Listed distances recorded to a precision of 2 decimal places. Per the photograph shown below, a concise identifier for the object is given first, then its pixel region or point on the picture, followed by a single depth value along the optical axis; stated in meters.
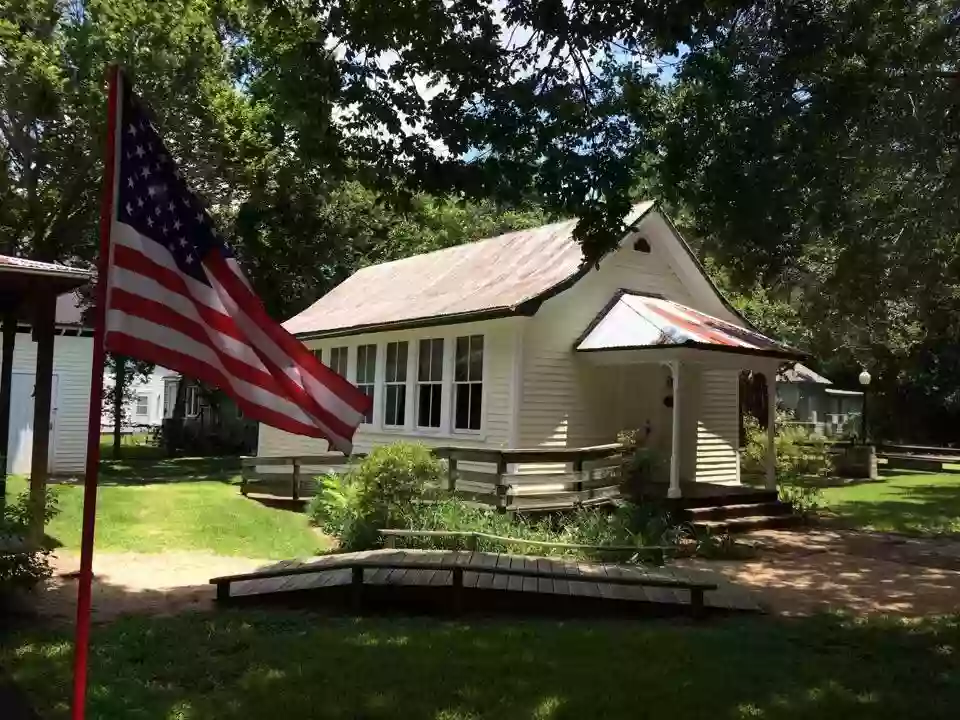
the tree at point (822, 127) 9.91
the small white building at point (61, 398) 21.12
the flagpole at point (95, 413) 3.82
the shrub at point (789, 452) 21.16
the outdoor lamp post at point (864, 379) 26.94
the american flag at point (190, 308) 4.11
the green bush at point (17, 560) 8.34
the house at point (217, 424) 33.97
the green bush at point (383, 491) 12.52
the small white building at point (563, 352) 15.00
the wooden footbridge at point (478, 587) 8.32
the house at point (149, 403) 53.56
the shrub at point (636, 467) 14.96
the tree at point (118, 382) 31.76
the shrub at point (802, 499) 15.74
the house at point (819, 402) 40.44
